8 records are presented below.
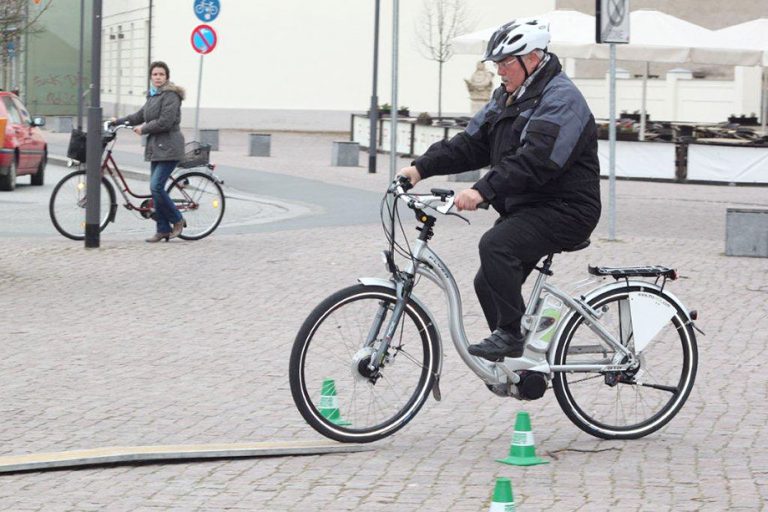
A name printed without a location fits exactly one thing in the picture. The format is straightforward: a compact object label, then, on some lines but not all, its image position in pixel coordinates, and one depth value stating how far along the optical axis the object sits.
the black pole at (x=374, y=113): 27.83
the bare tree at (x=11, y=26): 34.88
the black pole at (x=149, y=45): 54.09
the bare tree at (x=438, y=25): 53.75
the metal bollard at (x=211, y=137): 35.12
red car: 22.77
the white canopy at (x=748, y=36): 29.42
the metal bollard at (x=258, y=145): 33.41
